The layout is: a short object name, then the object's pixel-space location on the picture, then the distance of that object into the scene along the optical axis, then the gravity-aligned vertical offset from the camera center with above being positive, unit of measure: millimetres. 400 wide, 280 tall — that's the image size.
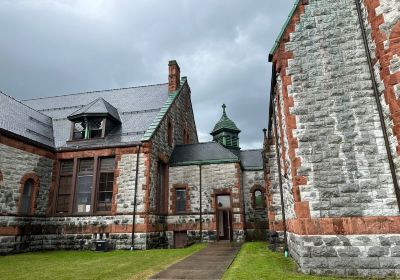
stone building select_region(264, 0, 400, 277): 7141 +2141
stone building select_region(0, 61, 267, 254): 14562 +2097
